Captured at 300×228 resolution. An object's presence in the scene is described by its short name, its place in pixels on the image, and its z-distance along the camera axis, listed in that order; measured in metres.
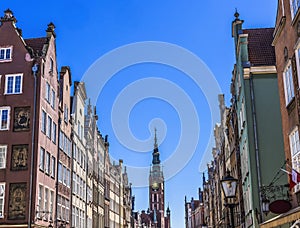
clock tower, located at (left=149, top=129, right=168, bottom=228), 170.12
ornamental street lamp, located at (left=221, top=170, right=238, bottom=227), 13.96
